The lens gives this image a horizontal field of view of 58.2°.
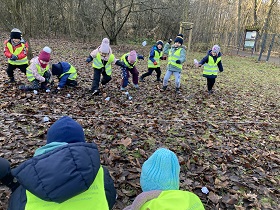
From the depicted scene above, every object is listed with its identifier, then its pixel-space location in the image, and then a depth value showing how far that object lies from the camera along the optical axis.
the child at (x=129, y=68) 7.52
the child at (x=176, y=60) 7.69
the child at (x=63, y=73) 6.81
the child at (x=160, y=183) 1.80
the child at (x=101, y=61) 6.63
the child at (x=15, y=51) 6.68
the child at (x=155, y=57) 8.99
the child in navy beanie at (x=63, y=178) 1.66
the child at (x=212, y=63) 7.73
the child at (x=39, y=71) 6.35
